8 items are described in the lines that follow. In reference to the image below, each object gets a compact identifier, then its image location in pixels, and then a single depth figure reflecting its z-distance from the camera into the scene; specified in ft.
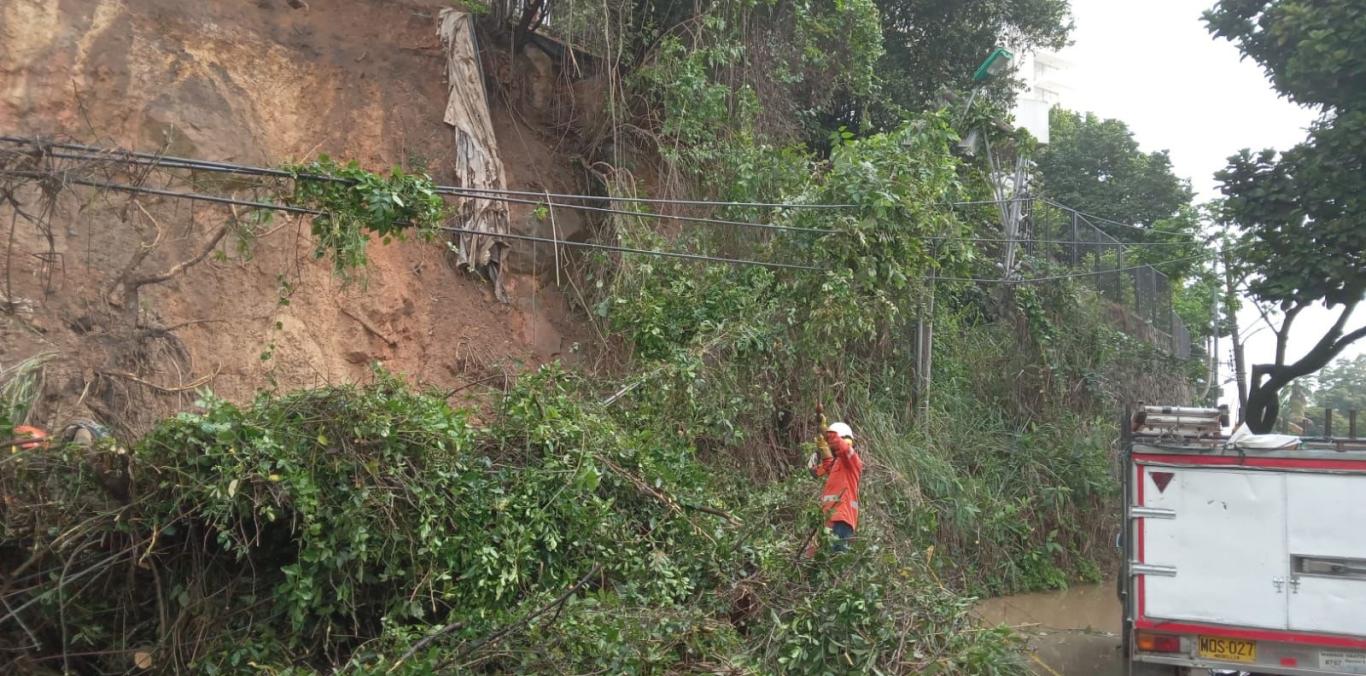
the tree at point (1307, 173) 39.47
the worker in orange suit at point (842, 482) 26.35
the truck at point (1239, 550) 19.10
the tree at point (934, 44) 58.39
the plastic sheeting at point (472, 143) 36.52
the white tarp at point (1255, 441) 20.01
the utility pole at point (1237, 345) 66.33
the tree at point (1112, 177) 82.74
